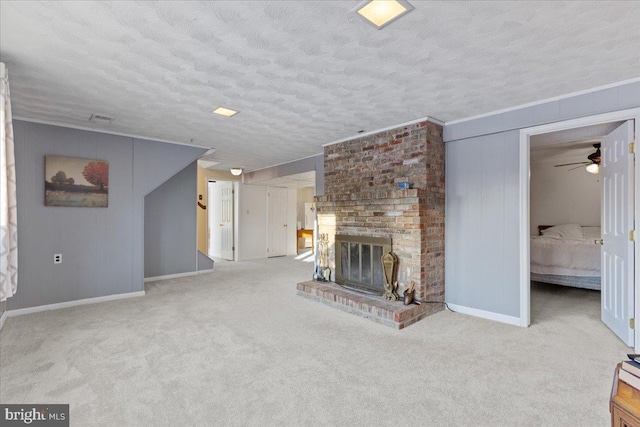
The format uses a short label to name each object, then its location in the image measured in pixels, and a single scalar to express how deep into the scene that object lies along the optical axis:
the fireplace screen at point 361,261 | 3.95
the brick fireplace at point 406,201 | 3.62
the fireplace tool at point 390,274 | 3.72
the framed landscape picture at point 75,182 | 3.88
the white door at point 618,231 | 2.74
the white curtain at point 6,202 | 2.13
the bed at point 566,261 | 4.30
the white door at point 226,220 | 7.83
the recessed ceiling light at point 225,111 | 3.41
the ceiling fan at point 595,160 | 5.11
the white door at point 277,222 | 8.31
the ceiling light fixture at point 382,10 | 1.68
